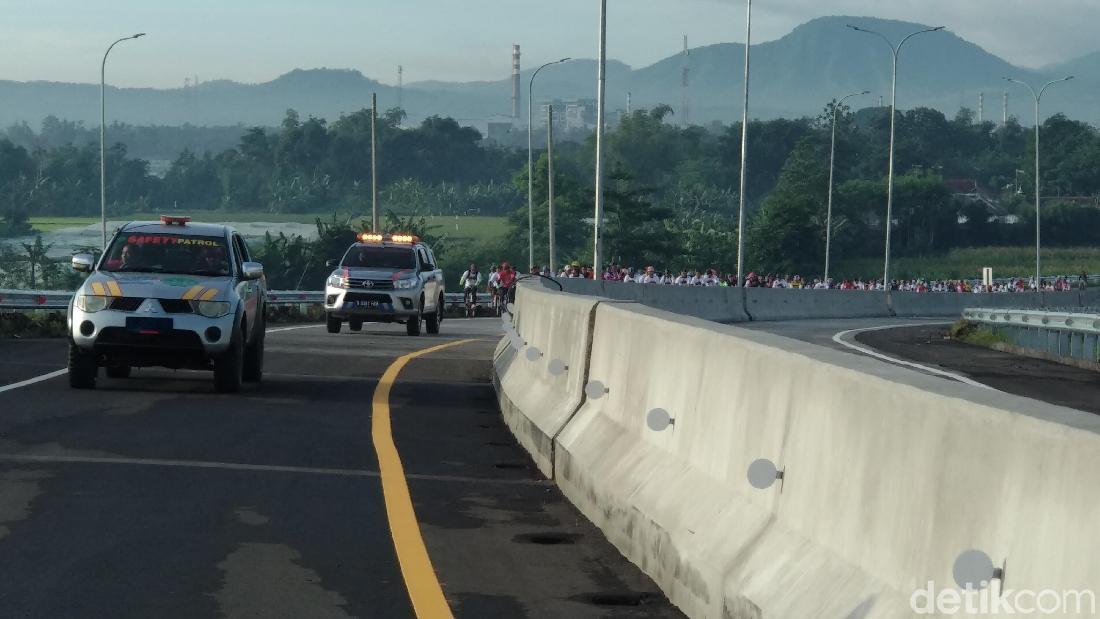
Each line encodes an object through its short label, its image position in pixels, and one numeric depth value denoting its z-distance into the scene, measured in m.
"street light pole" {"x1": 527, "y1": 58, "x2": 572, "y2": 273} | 78.20
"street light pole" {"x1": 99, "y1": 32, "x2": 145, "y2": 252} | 72.50
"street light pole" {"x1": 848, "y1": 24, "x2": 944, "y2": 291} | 71.62
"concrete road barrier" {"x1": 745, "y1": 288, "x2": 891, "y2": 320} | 53.41
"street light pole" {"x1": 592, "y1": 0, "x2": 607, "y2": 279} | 42.94
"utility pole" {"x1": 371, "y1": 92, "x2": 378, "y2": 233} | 78.69
